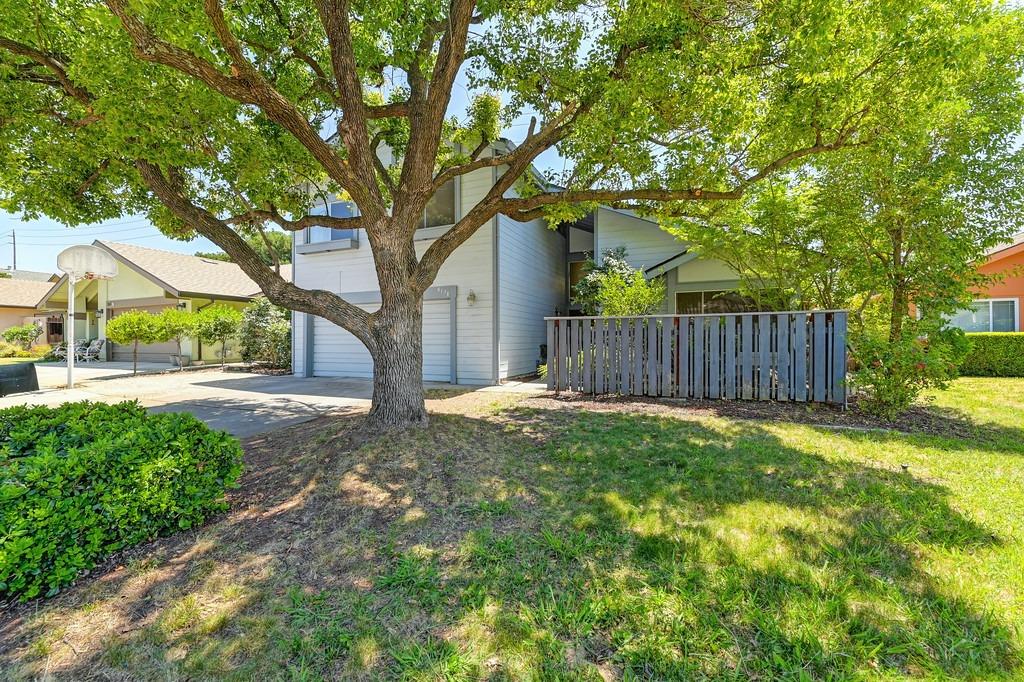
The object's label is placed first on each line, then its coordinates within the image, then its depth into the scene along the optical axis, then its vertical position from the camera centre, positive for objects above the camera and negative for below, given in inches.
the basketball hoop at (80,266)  438.9 +86.6
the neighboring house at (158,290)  689.0 +88.7
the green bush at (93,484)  88.6 -36.3
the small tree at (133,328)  527.2 +14.6
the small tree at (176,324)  554.6 +20.6
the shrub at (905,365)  225.9 -16.2
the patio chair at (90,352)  749.9 -22.2
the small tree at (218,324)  605.0 +22.0
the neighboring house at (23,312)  944.3 +64.7
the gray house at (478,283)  416.8 +60.6
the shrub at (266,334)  580.7 +6.9
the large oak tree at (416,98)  180.1 +115.4
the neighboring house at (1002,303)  446.9 +35.7
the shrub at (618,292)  346.3 +40.0
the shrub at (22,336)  823.1 +8.2
